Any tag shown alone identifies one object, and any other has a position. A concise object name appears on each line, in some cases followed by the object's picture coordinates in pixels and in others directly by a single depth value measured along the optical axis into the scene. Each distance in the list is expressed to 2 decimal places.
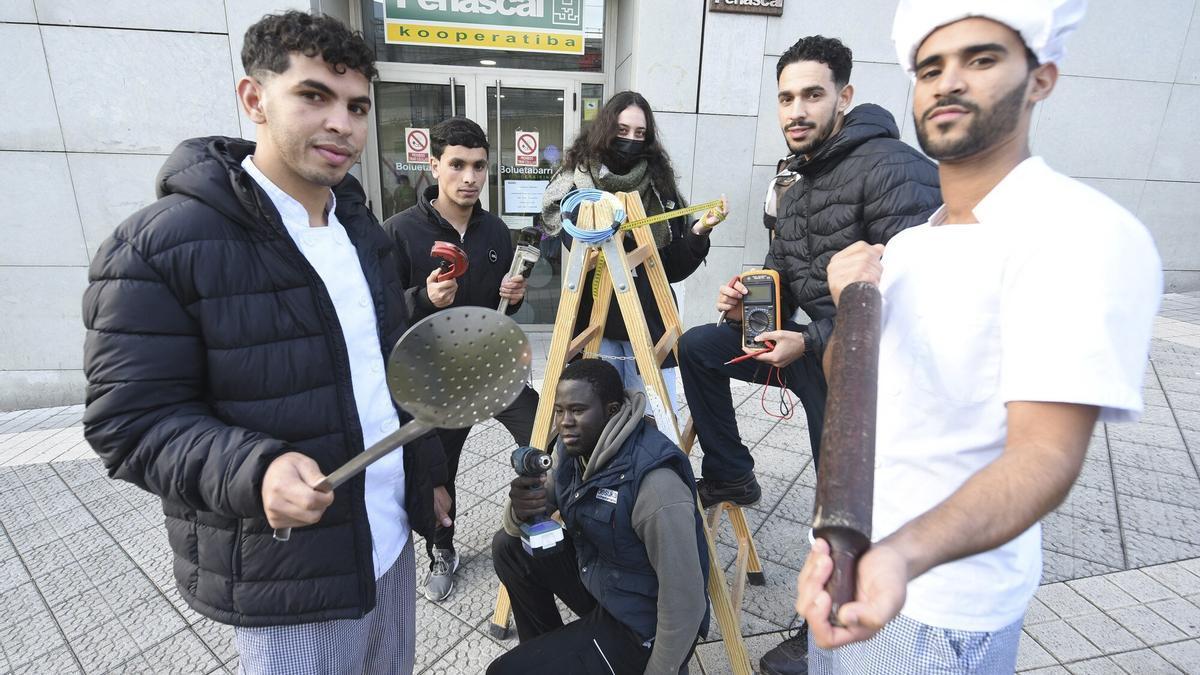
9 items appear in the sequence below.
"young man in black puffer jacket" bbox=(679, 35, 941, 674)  1.87
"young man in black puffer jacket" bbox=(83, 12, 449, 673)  1.10
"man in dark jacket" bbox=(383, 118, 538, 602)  2.67
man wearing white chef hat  0.73
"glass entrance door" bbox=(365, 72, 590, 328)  6.05
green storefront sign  5.74
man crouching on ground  1.74
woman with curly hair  2.79
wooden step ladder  2.12
